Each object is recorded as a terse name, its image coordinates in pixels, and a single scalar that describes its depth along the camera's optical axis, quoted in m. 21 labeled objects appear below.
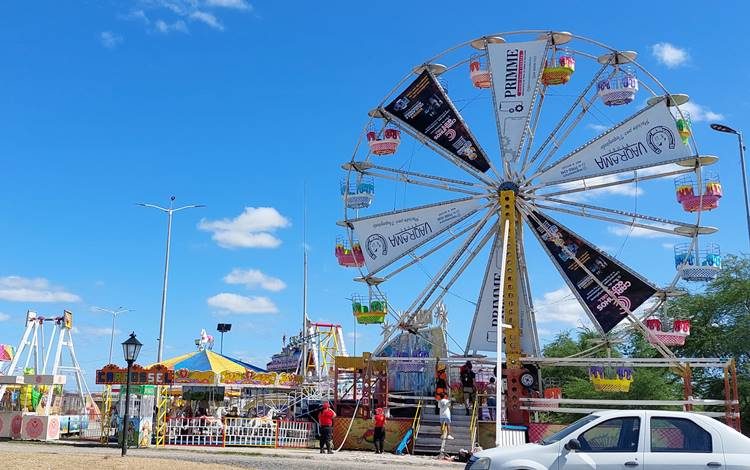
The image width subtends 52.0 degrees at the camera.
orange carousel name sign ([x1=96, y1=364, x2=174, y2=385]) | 26.88
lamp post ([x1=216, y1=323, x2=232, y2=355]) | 84.44
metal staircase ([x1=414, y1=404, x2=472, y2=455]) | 24.02
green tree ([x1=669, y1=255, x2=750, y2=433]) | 36.28
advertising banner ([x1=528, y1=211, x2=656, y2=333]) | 27.27
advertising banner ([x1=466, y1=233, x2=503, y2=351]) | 29.59
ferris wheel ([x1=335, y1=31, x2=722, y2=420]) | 27.25
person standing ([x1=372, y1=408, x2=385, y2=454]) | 24.77
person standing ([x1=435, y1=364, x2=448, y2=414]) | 25.27
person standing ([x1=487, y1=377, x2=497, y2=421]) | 26.78
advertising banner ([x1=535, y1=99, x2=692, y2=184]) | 27.33
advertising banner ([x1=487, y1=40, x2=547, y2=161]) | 29.31
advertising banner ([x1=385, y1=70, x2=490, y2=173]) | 30.16
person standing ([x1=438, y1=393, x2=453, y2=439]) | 24.14
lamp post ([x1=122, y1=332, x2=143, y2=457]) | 20.78
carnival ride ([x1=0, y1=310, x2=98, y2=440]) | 28.27
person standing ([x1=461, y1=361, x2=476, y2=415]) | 25.96
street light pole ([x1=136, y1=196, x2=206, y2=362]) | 39.31
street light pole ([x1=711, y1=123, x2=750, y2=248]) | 26.43
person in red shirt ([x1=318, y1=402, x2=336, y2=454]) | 24.38
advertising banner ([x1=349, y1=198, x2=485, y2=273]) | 30.39
